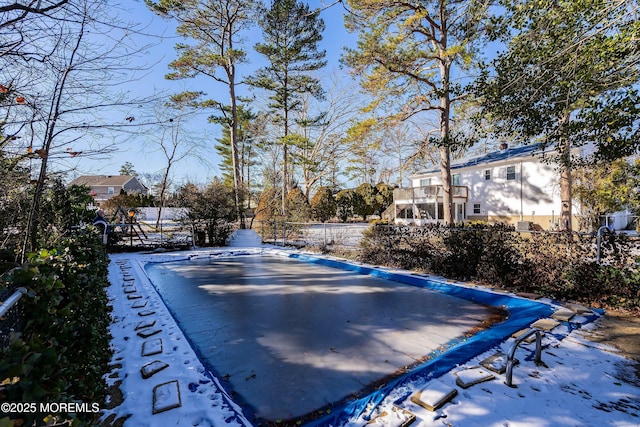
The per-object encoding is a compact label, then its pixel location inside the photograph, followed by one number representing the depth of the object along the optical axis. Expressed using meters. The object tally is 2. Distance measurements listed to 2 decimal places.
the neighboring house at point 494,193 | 14.13
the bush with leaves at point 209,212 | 10.03
